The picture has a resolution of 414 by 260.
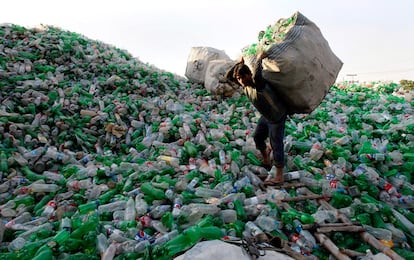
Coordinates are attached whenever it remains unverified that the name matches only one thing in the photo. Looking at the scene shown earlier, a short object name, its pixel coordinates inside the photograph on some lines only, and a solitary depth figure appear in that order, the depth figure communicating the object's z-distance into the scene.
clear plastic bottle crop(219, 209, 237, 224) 2.55
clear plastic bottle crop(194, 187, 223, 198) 2.93
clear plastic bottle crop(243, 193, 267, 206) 2.84
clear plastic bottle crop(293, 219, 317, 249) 2.34
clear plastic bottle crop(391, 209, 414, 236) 2.69
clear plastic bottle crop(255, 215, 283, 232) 2.46
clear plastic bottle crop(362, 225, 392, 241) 2.51
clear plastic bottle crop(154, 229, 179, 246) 2.21
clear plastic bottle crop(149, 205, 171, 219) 2.63
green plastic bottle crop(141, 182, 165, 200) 2.91
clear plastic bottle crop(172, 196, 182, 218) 2.55
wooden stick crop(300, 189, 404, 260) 2.23
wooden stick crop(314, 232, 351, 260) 2.22
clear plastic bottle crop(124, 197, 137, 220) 2.64
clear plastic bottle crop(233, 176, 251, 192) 3.12
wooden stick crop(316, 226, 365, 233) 2.48
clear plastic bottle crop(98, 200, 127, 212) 2.80
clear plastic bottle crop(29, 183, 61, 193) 3.26
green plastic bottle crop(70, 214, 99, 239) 2.38
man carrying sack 2.90
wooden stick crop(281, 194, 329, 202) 2.90
